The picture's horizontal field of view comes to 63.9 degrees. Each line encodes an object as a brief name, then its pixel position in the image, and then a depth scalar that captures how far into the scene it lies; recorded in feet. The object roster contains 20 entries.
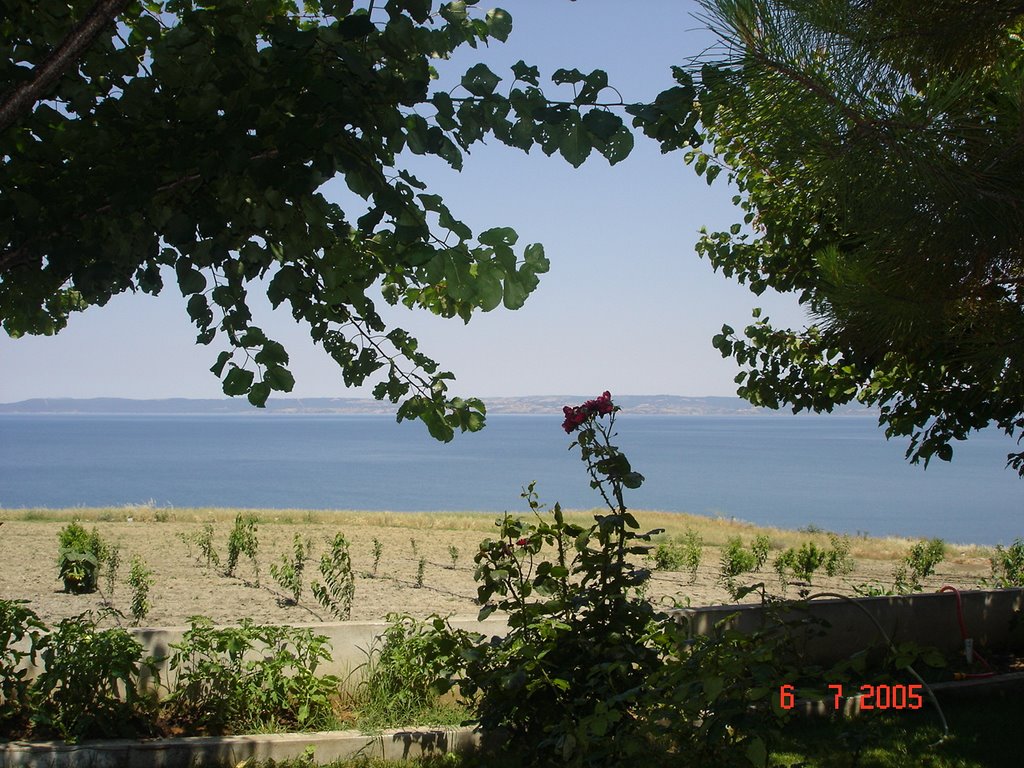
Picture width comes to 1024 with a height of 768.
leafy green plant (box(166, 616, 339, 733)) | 14.51
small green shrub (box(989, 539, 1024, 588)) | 29.09
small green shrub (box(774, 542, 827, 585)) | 30.45
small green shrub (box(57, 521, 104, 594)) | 24.41
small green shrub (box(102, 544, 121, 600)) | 24.31
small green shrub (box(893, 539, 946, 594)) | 29.13
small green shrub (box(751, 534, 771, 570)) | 33.60
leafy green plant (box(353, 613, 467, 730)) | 15.08
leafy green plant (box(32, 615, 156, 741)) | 13.66
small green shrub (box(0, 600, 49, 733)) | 13.99
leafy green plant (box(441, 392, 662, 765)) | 11.62
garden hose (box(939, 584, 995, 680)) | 18.36
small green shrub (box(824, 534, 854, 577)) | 32.77
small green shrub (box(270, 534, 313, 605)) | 23.95
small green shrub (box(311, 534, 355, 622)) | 21.42
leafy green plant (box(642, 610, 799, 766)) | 8.00
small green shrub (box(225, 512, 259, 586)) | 29.25
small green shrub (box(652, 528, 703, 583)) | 31.43
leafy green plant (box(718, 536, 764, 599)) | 29.73
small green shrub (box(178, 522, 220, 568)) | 30.32
